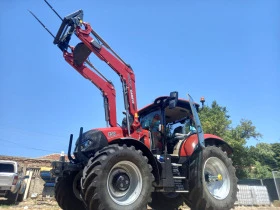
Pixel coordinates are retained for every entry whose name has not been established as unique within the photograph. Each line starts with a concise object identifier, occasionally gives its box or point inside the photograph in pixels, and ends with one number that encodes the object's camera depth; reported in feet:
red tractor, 12.49
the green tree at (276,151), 109.26
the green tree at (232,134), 59.61
